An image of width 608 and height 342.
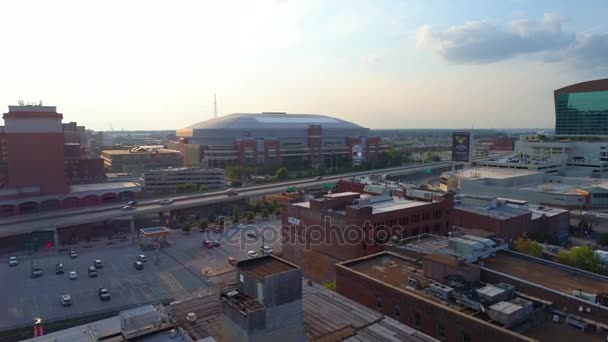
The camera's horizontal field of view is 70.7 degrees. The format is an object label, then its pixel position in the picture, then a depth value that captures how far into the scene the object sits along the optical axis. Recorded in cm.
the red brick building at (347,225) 3788
